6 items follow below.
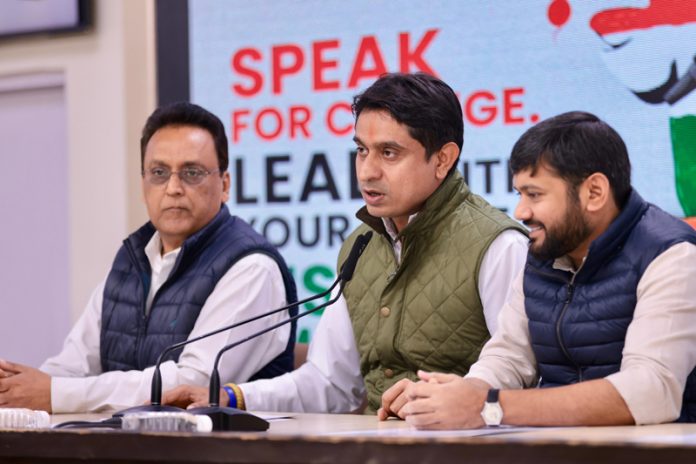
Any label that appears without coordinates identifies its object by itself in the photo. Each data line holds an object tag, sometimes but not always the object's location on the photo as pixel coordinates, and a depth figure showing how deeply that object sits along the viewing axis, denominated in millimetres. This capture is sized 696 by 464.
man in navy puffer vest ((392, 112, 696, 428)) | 4308
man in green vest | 5694
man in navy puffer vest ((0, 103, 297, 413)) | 6192
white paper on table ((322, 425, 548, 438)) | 3902
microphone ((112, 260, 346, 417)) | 4318
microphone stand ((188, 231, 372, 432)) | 4074
